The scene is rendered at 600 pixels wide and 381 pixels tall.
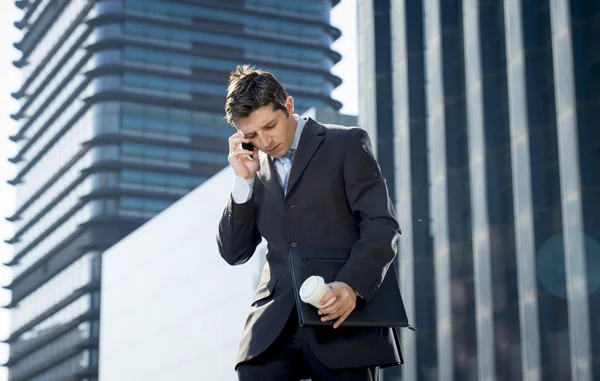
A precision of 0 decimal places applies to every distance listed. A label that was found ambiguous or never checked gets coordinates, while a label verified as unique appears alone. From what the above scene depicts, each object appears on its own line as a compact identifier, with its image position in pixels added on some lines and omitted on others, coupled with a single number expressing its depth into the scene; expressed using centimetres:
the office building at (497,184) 2338
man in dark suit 370
